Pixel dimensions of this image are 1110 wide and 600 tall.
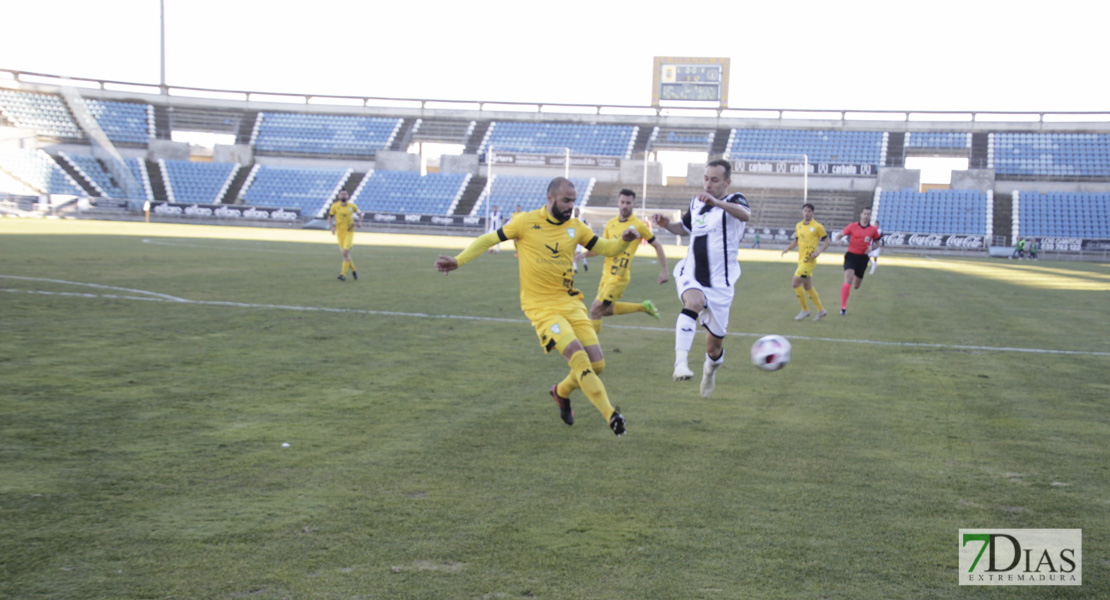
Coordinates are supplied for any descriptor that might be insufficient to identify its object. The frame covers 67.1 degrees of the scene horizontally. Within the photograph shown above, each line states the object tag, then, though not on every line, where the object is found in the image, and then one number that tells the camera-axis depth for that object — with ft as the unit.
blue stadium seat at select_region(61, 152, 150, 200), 194.37
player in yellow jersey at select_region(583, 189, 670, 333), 36.17
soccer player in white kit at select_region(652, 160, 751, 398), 25.27
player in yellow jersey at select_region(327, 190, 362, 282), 60.04
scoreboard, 227.61
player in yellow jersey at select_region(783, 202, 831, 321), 49.73
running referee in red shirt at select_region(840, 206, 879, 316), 54.54
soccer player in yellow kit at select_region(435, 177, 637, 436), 22.03
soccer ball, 25.39
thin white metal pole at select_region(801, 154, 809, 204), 198.70
